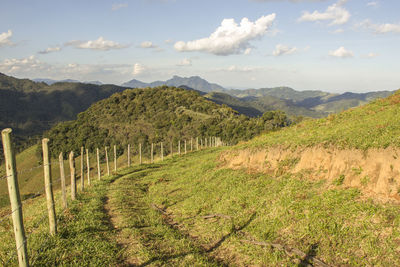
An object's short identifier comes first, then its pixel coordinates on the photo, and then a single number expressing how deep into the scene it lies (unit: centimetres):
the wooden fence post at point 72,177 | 1388
